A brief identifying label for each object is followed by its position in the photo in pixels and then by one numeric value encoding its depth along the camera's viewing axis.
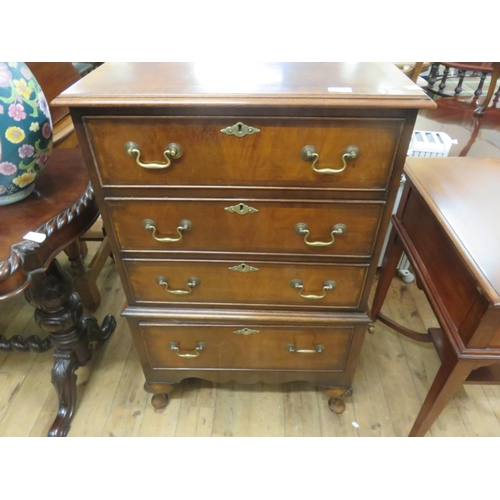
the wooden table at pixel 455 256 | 0.85
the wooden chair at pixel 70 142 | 1.61
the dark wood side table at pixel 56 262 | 0.89
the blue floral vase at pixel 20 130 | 0.84
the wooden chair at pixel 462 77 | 2.12
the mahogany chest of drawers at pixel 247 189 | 0.73
